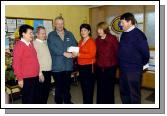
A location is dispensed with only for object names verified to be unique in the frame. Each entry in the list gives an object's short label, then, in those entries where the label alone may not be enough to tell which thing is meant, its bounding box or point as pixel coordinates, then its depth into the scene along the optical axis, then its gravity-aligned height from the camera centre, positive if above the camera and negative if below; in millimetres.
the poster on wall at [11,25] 3605 +572
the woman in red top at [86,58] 2449 -28
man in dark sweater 2070 +9
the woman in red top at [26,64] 2052 -92
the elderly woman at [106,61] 2457 -67
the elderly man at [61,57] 2438 -17
